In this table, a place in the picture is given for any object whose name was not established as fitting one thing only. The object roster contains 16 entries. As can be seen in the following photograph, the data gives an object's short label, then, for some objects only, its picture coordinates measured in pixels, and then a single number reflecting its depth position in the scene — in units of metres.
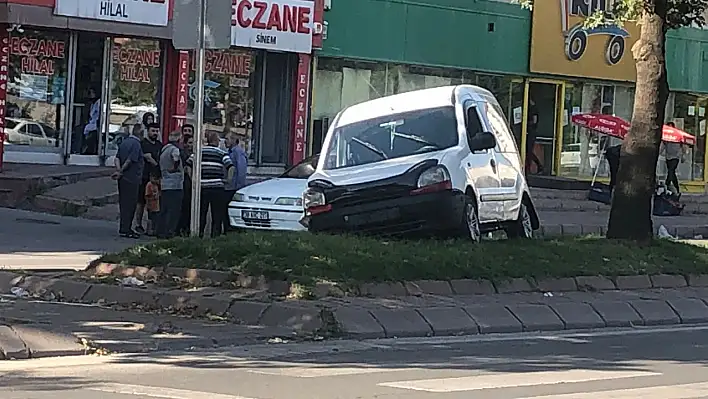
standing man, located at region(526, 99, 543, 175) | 35.56
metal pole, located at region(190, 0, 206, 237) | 13.62
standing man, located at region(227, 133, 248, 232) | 19.95
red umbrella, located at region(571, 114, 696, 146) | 31.67
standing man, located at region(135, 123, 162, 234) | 20.55
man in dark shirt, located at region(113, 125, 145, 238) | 20.05
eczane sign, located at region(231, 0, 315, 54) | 29.09
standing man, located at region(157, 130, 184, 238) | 19.66
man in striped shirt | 19.64
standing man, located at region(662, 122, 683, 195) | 33.19
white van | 15.56
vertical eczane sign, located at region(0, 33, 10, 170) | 26.23
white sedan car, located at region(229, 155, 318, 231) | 19.39
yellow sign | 34.75
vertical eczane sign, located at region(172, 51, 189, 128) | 28.91
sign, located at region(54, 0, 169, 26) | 26.16
